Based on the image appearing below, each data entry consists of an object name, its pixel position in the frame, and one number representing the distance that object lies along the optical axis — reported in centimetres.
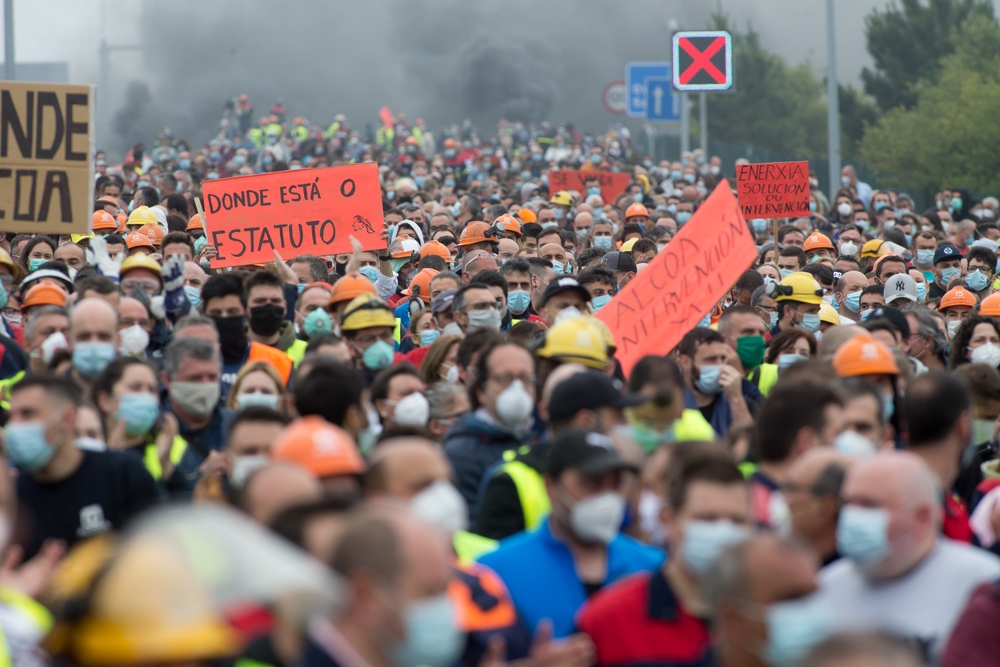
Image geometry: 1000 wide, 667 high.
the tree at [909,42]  11569
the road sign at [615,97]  11594
